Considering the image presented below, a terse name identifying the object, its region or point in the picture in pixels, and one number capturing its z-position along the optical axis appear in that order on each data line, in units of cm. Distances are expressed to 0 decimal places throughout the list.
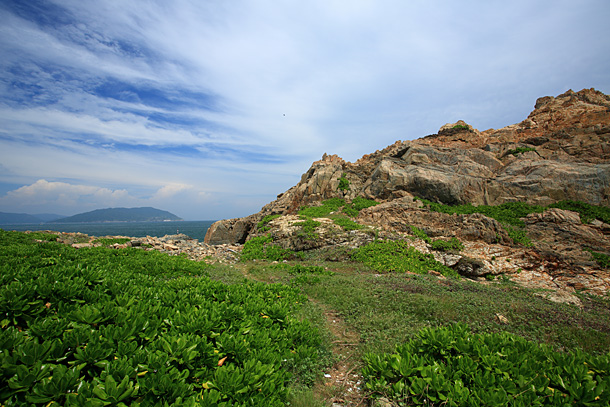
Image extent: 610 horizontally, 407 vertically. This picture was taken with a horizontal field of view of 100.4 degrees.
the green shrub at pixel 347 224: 1818
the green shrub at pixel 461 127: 3156
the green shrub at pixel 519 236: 1503
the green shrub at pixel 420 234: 1656
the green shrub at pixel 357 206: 2271
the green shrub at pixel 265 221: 2236
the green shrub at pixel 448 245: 1518
